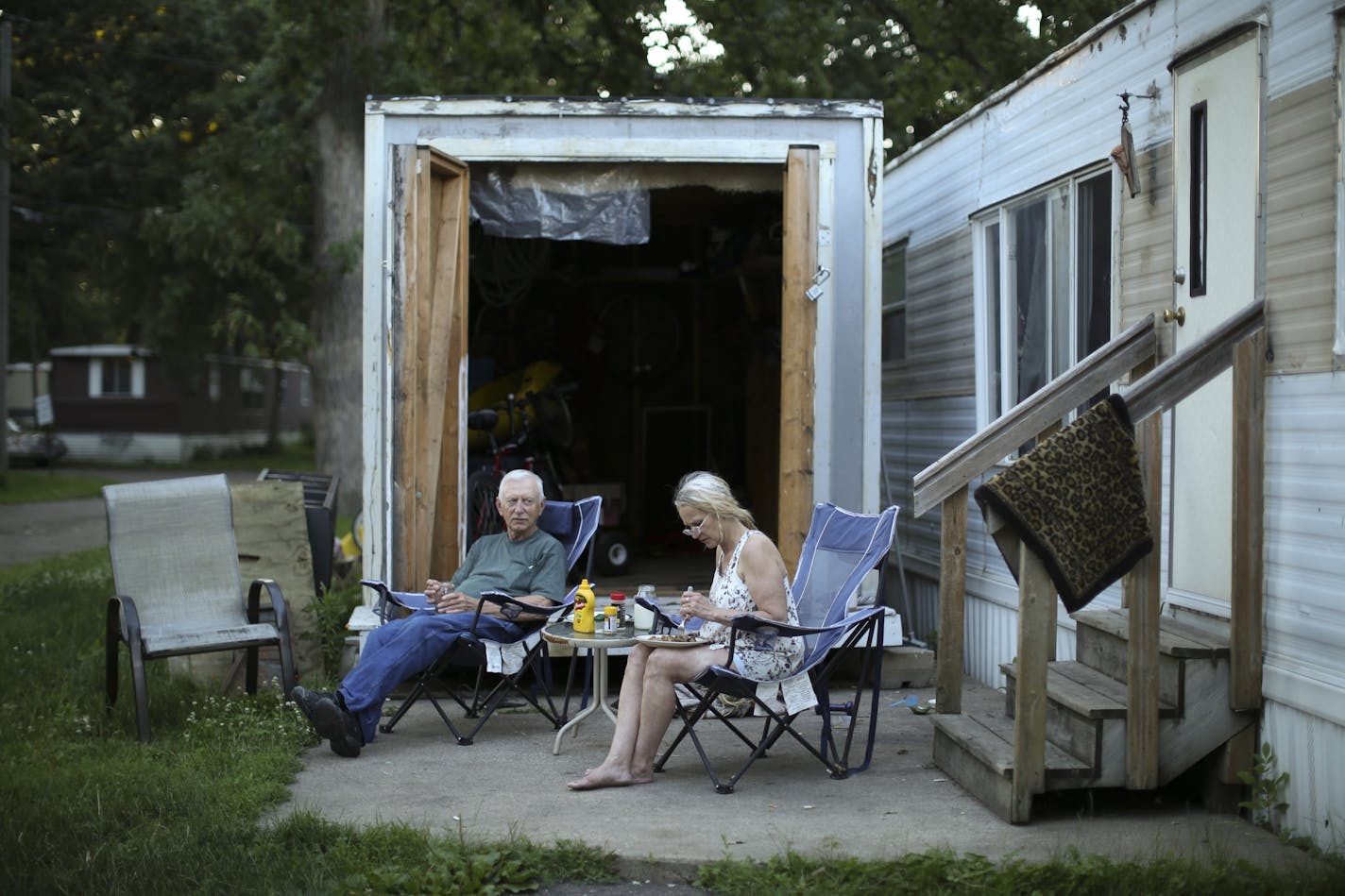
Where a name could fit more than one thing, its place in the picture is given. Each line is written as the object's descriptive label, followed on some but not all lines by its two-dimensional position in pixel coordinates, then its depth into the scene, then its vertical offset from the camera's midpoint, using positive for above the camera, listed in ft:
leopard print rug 14.85 -0.74
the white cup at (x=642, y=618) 19.39 -2.53
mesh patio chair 21.15 -2.21
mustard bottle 19.17 -2.39
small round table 18.67 -2.76
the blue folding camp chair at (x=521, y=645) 20.22 -3.07
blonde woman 17.43 -2.64
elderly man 19.13 -2.66
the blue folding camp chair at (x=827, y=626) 17.28 -2.43
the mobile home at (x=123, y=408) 111.14 +1.08
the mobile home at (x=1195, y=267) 14.66 +2.13
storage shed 23.30 +3.16
